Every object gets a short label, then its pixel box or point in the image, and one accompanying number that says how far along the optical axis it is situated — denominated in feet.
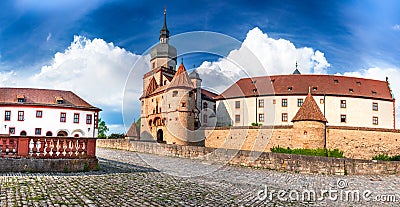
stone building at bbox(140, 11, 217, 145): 132.16
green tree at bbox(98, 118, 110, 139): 273.13
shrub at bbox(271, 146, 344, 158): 98.84
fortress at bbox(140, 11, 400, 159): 127.13
